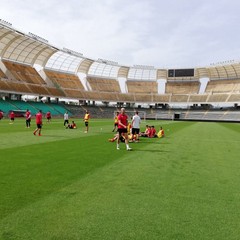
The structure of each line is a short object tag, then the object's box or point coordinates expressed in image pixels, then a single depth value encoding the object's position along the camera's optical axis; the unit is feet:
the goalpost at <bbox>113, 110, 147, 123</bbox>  292.04
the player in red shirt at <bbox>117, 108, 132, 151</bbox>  43.15
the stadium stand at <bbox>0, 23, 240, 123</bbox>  220.70
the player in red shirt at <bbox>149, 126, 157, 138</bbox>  67.47
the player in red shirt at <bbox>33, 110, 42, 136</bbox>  63.00
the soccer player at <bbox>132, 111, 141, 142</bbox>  53.42
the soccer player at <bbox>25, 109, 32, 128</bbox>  84.69
